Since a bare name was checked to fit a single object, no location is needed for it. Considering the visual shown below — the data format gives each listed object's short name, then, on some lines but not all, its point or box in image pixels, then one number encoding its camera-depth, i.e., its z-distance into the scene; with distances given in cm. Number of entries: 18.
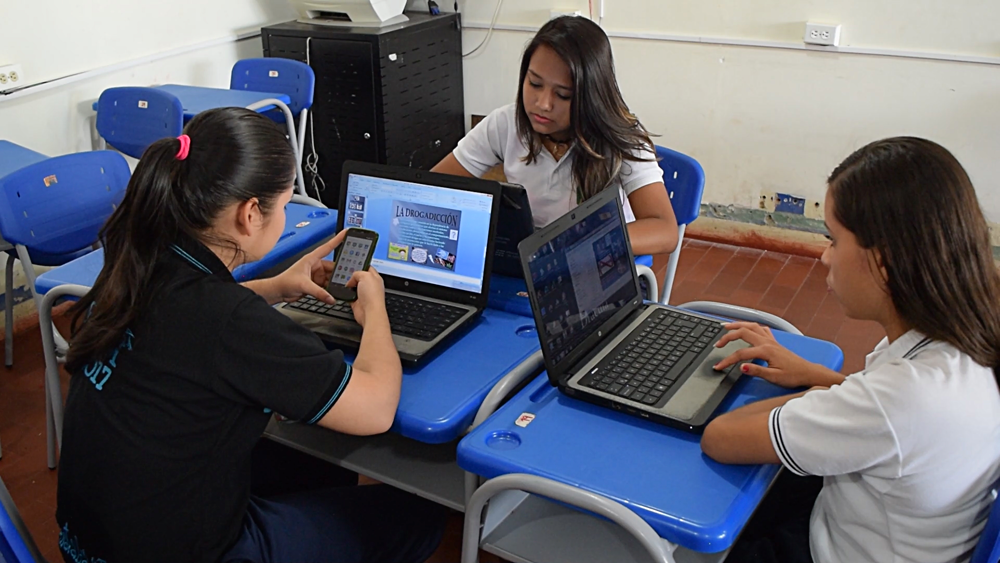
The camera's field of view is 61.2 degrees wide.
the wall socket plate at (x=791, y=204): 347
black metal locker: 368
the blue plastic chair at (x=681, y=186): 202
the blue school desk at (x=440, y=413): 126
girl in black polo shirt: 112
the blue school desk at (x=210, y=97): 321
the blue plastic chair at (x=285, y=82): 351
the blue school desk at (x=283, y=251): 179
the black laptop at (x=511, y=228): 153
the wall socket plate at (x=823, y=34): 318
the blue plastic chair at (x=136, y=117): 300
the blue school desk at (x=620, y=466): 103
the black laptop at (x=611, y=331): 124
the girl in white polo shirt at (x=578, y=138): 180
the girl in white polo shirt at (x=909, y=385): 99
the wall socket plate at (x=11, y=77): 294
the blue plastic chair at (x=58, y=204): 232
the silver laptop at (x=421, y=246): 150
